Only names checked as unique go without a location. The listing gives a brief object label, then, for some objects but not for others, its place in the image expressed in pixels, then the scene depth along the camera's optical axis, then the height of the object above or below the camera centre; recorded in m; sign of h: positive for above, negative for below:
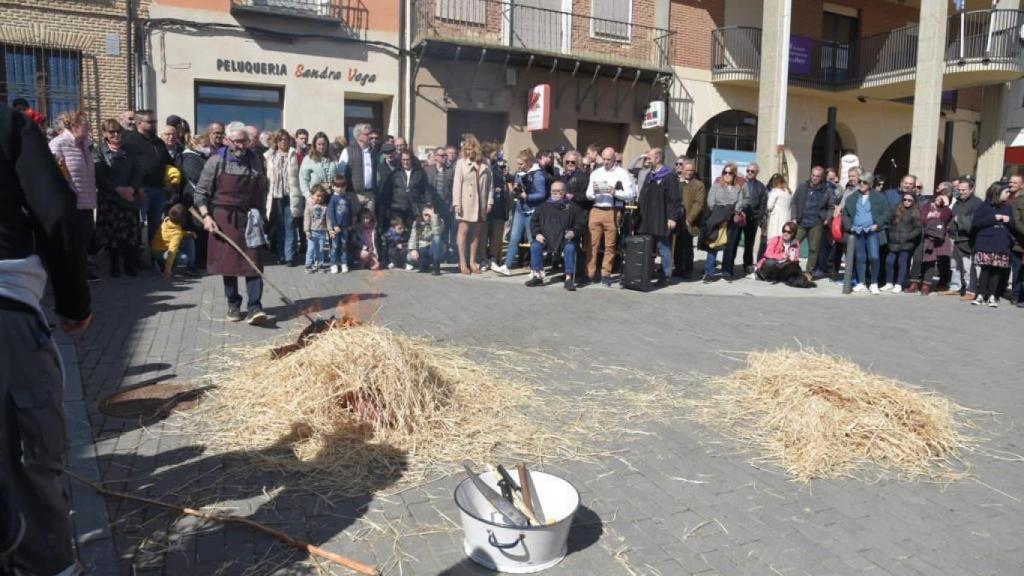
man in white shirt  11.81 +0.16
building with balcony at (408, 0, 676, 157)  18.75 +3.47
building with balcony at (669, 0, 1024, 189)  21.52 +4.00
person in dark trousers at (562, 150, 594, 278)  12.30 +0.27
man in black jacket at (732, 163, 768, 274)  13.45 +0.00
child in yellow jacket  10.69 -0.64
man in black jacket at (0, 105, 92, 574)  2.58 -0.53
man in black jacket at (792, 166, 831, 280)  13.66 +0.09
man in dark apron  7.95 -0.05
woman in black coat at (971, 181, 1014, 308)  11.58 -0.39
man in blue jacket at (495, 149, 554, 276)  12.48 +0.13
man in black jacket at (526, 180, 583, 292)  11.80 -0.36
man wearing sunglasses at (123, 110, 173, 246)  10.80 +0.48
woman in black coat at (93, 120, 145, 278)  10.52 -0.02
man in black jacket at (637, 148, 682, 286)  11.81 +0.08
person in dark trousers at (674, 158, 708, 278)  12.88 -0.01
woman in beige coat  12.37 +0.18
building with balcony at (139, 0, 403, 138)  16.05 +2.90
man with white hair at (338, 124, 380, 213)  12.40 +0.51
